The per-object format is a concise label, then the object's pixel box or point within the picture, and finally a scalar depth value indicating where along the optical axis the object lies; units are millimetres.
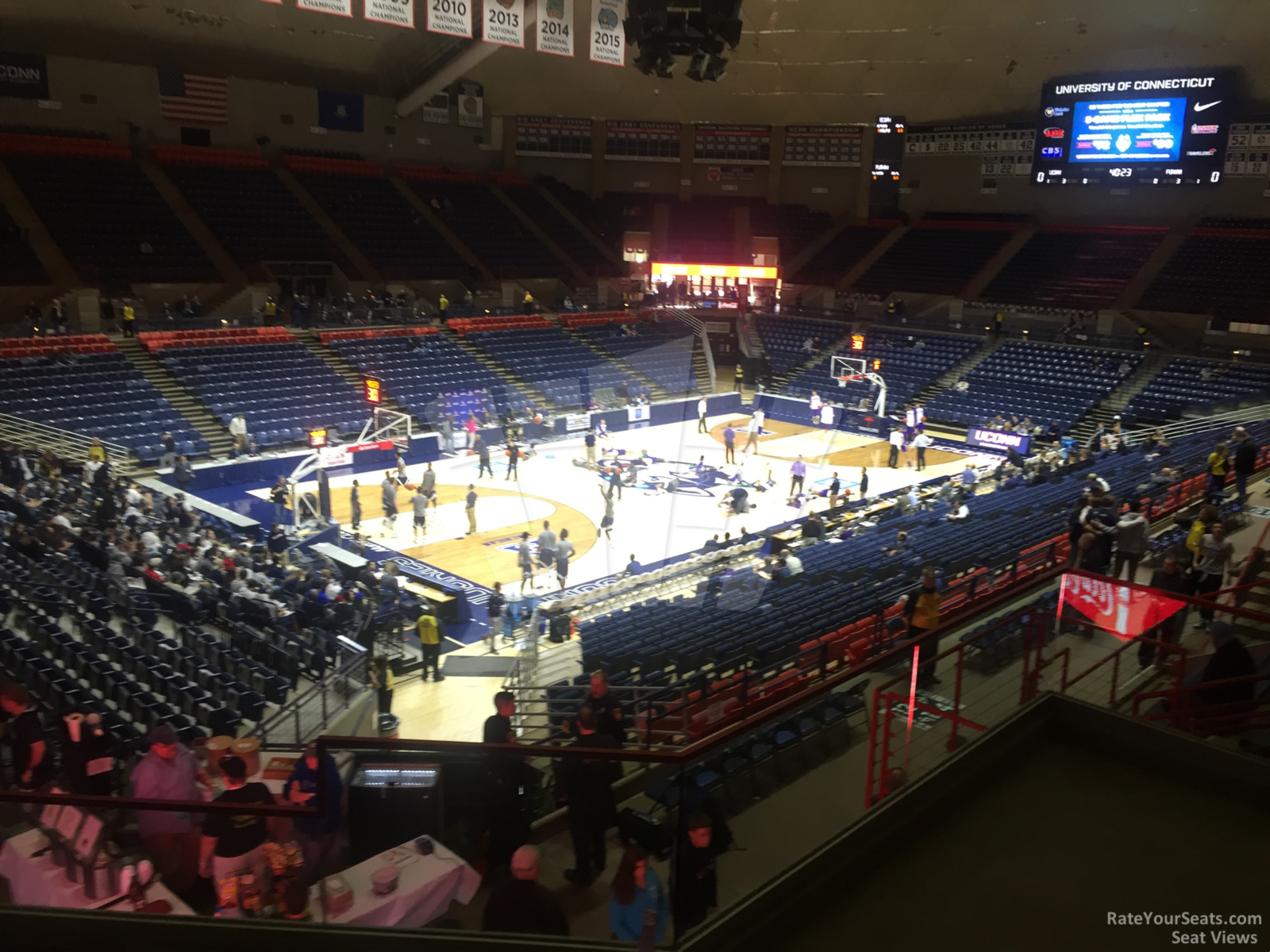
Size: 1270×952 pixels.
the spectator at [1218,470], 15547
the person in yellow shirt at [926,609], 10078
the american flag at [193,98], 34500
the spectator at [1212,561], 10141
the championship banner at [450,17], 22656
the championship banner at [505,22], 23875
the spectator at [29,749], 7020
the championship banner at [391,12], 21609
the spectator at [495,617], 14941
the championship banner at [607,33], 23406
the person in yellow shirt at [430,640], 13156
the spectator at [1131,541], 12008
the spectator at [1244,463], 14891
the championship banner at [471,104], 41625
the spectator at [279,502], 20359
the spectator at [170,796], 4797
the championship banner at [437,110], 41312
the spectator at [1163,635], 7199
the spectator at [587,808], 4605
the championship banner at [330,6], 20734
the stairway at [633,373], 35594
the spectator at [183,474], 22062
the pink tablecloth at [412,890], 4551
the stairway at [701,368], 37312
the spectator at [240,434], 24969
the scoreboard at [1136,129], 31031
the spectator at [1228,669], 6340
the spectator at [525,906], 4269
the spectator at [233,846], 4543
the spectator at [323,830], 4496
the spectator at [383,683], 11922
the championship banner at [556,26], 23469
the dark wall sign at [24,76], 31125
